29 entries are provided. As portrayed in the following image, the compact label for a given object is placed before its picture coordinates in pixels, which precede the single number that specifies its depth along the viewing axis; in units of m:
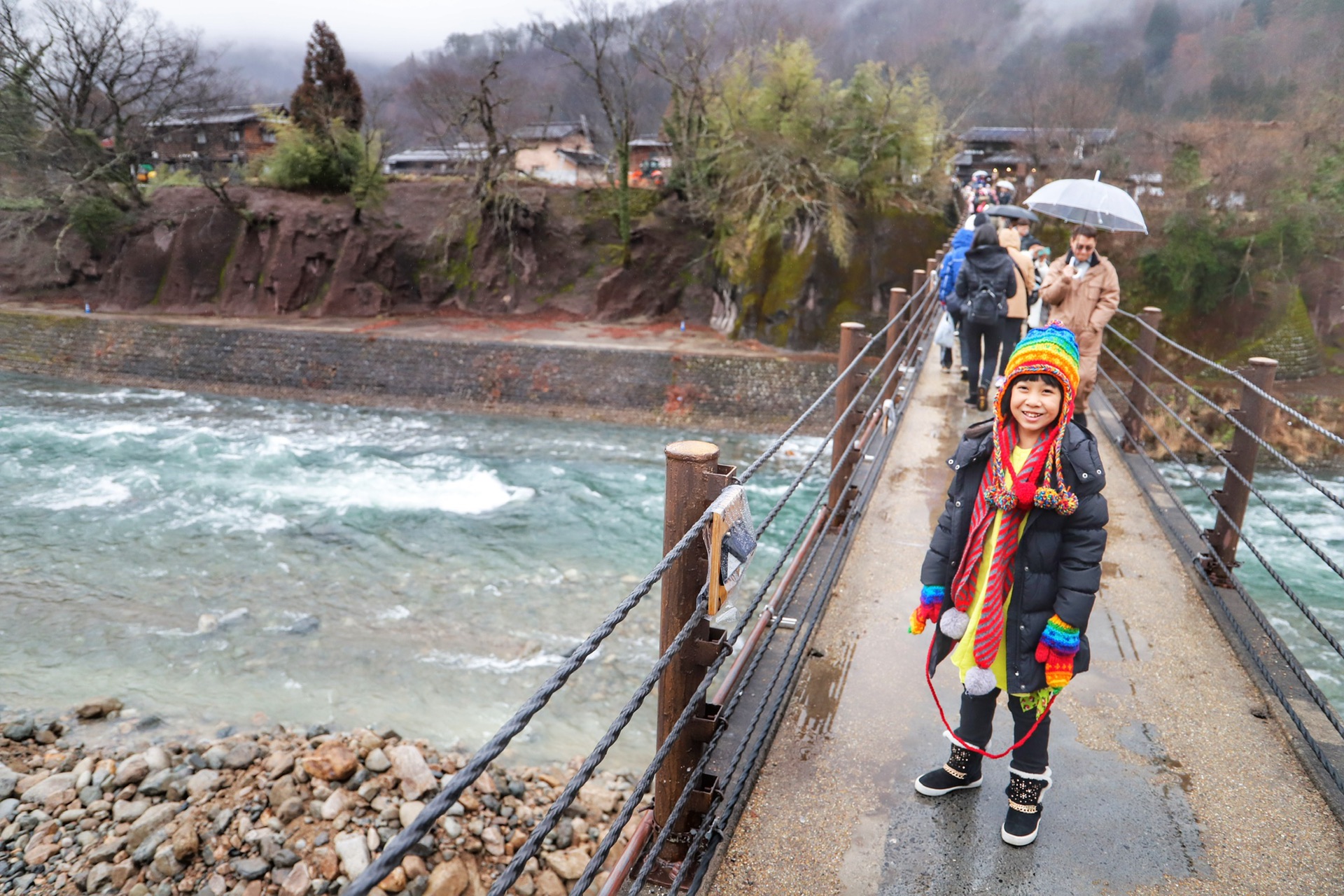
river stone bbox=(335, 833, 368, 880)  5.14
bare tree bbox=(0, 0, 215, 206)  24.73
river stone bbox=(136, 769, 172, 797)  5.90
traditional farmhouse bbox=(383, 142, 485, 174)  39.36
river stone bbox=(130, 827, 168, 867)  5.26
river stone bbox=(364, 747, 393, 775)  5.99
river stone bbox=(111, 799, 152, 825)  5.70
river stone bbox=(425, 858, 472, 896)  5.03
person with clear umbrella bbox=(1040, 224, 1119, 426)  5.29
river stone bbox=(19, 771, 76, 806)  5.88
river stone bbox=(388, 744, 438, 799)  5.83
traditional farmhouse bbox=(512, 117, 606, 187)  37.38
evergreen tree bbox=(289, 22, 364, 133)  27.52
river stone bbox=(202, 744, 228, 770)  6.17
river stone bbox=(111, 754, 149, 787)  6.00
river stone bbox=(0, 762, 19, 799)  5.93
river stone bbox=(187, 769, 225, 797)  5.88
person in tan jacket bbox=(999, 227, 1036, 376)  6.59
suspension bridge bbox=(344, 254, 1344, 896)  2.21
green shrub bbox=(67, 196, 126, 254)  24.55
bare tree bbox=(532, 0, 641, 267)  24.66
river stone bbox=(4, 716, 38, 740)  6.68
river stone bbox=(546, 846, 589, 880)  5.29
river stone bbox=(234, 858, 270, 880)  5.14
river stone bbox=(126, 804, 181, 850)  5.44
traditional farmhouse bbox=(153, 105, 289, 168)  33.88
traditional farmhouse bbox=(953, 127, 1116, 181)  25.91
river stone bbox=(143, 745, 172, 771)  6.15
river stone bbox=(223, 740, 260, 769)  6.15
